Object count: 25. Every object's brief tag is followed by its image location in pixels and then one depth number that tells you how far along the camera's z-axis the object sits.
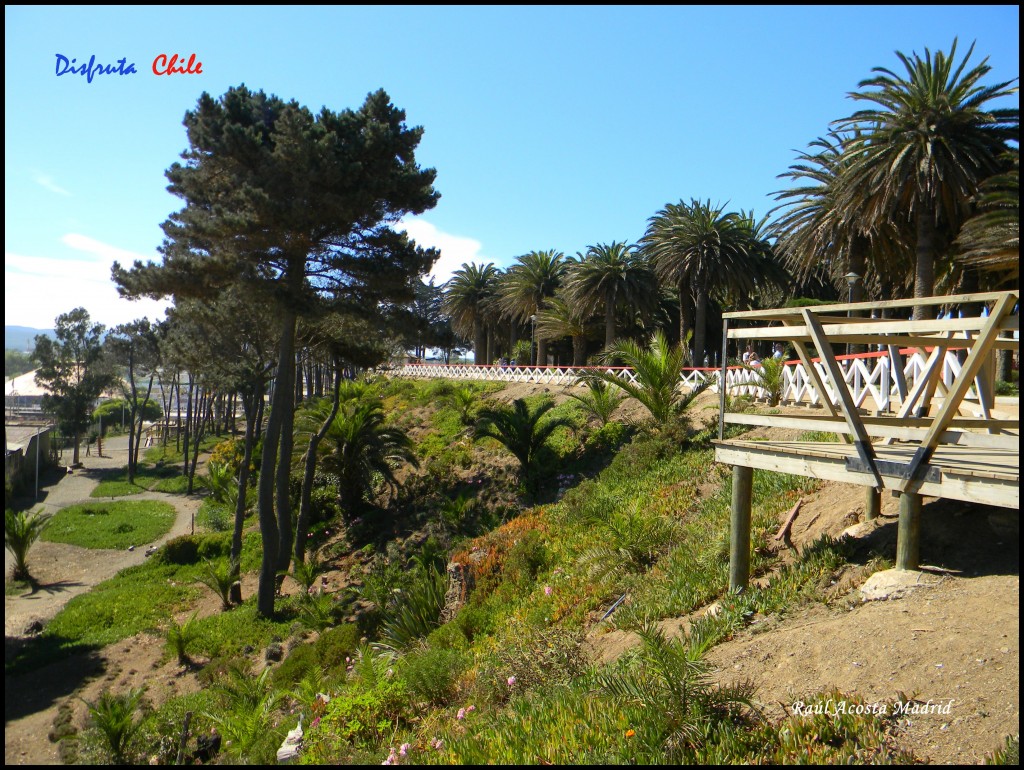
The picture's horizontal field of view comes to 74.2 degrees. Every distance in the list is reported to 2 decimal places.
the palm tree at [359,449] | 23.69
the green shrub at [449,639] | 9.48
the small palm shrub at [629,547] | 9.80
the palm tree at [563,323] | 41.88
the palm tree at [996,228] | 16.64
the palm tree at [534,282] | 47.15
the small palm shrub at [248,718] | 6.85
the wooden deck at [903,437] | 5.23
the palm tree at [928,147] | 18.91
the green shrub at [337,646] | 10.84
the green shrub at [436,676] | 7.41
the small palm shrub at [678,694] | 4.63
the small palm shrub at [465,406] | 29.97
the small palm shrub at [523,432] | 21.23
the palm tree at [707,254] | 34.25
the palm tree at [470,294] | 55.34
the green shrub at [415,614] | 11.09
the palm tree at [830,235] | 22.88
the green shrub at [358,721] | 6.25
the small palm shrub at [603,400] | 21.55
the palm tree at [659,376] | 17.02
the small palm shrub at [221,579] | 16.61
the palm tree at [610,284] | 38.72
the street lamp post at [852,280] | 18.44
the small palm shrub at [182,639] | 11.20
